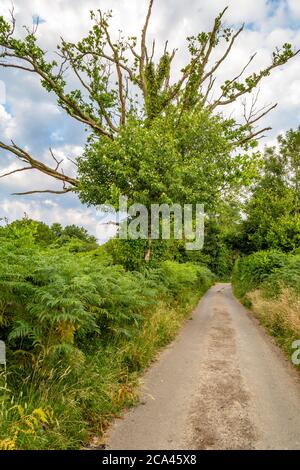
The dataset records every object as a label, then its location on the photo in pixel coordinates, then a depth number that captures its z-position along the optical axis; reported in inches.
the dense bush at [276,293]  374.6
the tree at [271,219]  845.2
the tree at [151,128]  479.5
